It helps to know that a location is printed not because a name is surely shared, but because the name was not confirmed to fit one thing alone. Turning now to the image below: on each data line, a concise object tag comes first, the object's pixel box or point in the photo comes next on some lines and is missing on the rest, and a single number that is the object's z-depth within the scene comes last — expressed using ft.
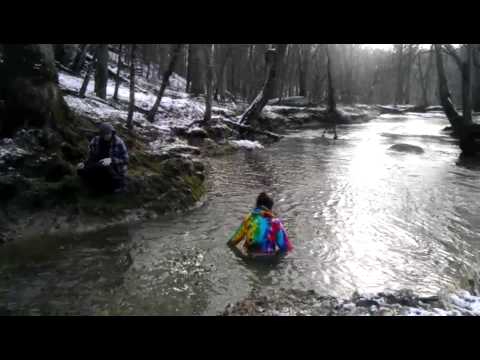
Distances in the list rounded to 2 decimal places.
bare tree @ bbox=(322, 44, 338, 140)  102.99
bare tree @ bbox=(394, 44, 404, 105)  188.74
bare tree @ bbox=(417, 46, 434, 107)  176.86
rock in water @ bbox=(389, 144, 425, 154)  61.71
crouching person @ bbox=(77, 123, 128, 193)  23.73
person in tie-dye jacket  18.80
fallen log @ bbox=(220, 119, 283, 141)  71.15
